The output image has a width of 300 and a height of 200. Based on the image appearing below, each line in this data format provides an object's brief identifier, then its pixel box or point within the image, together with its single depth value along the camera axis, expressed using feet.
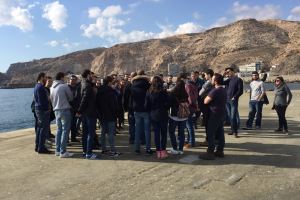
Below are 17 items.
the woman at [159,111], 19.25
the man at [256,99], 28.01
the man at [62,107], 19.98
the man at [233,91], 25.31
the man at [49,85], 22.71
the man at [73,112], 23.89
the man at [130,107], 21.45
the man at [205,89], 22.67
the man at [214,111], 18.85
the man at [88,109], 19.25
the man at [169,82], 28.24
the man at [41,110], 20.64
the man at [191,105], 21.45
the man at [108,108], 19.72
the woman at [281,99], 26.17
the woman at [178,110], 20.08
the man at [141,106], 19.96
